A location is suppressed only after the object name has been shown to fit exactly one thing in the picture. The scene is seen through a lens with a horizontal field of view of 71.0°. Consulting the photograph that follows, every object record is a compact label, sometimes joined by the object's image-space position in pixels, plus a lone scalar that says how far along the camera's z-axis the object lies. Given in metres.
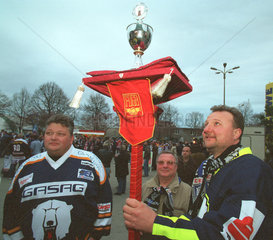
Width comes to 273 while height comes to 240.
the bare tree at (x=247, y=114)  45.25
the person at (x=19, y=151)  7.86
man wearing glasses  2.24
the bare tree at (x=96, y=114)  47.72
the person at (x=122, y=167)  7.48
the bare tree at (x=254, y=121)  45.91
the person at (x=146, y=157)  11.05
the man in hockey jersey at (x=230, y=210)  0.98
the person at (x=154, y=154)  13.77
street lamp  16.92
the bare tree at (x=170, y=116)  57.85
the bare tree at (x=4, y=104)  43.52
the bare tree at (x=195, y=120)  65.12
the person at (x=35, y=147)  9.74
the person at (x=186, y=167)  4.32
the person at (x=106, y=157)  7.63
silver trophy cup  2.17
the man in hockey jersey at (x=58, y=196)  1.82
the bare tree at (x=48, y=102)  42.75
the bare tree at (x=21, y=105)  45.53
